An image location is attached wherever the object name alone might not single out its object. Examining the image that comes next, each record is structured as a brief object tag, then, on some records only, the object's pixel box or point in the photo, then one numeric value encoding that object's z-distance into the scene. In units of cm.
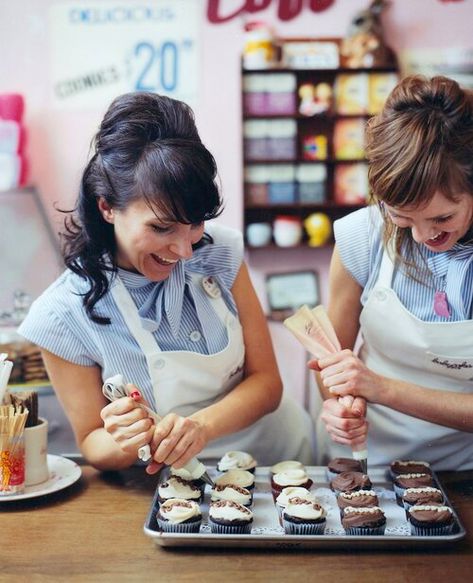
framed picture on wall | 497
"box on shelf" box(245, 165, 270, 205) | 483
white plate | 178
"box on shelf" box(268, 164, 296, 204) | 483
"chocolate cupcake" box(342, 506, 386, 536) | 158
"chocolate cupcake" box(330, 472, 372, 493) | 177
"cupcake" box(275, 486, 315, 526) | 170
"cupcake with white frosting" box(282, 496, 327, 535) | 159
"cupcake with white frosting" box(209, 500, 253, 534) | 159
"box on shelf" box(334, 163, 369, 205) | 486
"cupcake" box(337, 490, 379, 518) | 167
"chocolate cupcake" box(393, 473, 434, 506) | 177
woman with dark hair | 176
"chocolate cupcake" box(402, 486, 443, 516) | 168
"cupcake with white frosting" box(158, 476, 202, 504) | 172
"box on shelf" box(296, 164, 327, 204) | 483
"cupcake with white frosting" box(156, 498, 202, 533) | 159
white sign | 482
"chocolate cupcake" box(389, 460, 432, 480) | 188
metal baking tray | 153
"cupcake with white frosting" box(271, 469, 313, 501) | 181
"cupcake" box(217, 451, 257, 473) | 191
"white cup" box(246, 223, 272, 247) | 479
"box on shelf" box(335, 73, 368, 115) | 475
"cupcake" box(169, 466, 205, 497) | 181
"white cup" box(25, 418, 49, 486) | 181
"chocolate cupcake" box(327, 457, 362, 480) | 188
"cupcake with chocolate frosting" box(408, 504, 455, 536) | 158
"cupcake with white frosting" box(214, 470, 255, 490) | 182
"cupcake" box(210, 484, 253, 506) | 173
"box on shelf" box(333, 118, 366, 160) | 481
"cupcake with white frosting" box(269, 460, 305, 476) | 190
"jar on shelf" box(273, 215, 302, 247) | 480
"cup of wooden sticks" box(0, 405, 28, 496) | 174
